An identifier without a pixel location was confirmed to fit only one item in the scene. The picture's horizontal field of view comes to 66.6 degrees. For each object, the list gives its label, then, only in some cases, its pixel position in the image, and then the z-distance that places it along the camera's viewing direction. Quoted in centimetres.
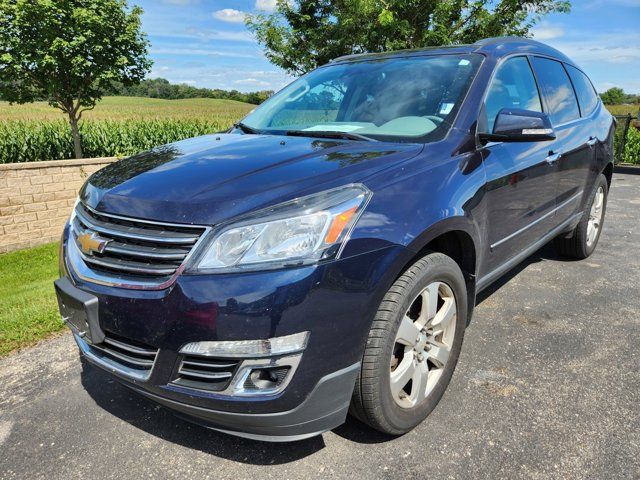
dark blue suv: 178
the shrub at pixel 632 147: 1233
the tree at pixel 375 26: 958
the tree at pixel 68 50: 702
